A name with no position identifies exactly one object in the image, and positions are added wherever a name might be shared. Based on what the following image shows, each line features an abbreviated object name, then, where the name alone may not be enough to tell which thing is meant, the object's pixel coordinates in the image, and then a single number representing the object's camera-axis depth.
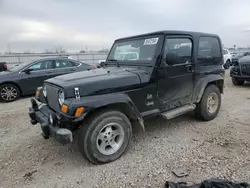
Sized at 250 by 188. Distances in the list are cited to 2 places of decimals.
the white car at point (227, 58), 17.82
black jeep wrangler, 2.99
